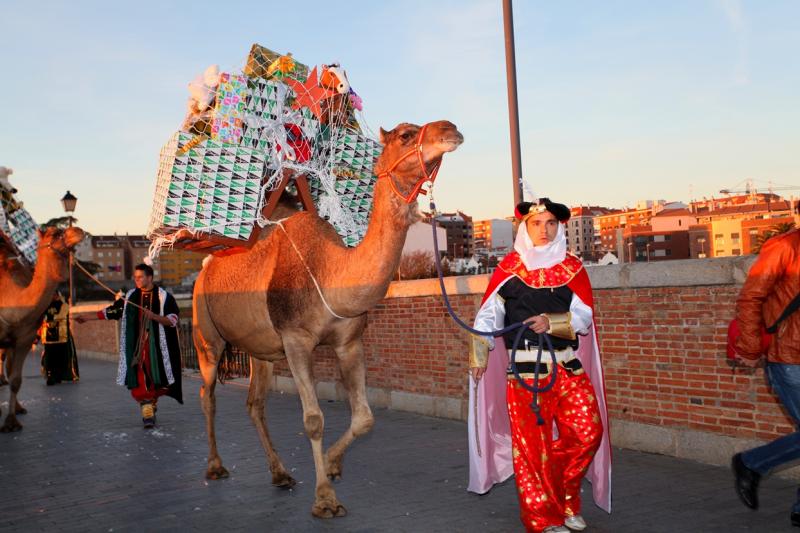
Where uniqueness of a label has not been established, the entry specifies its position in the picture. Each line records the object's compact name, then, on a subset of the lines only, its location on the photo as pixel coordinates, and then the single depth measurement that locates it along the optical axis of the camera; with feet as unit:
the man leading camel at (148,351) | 38.60
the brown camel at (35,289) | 38.60
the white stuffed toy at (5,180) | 40.55
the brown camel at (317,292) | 19.29
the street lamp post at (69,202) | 88.69
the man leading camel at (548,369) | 18.01
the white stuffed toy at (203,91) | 23.58
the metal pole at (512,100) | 35.68
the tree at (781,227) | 244.69
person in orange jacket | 16.74
